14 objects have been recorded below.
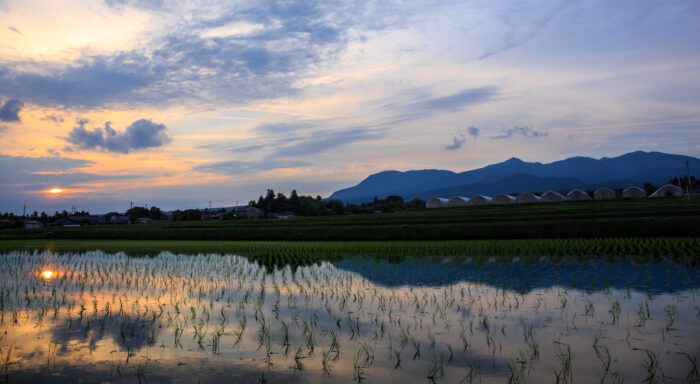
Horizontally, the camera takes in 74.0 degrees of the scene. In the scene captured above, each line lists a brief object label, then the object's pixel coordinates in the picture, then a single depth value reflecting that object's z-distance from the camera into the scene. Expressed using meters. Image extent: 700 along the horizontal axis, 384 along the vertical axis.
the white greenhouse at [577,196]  80.74
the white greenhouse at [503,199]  79.31
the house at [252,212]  116.11
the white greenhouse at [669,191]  75.69
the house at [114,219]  117.86
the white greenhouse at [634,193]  78.31
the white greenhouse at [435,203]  89.81
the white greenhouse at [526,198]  79.48
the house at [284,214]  116.12
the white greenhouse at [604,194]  81.19
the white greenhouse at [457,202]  84.61
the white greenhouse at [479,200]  84.04
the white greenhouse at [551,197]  79.59
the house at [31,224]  96.31
